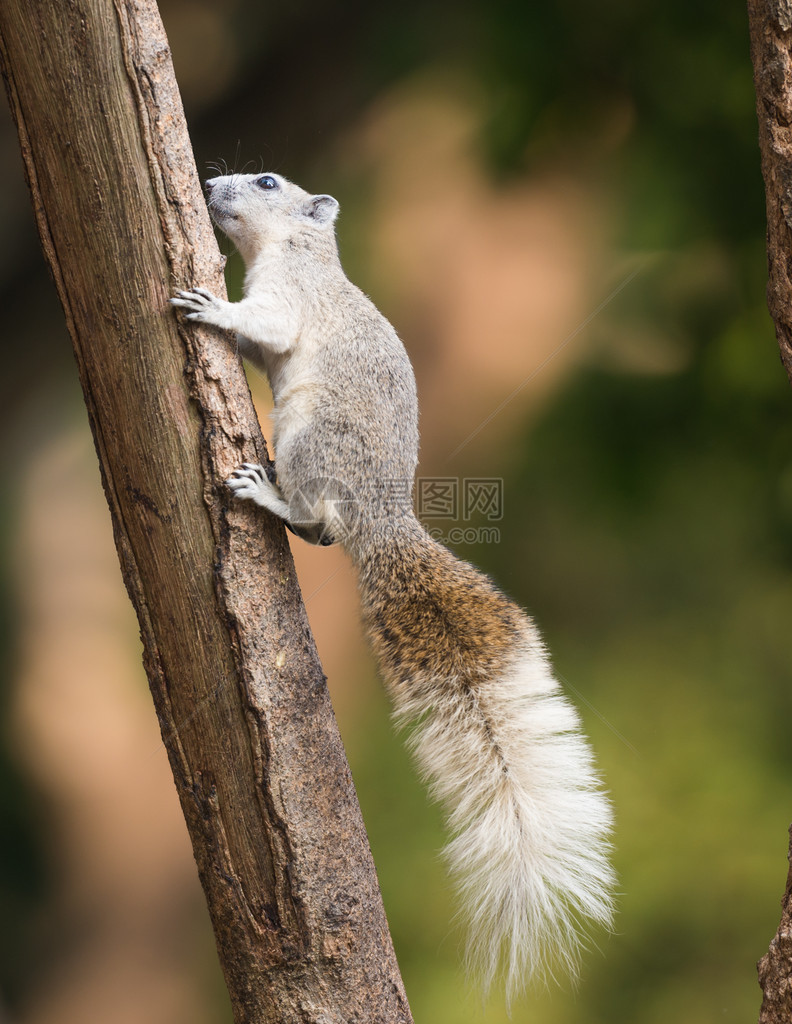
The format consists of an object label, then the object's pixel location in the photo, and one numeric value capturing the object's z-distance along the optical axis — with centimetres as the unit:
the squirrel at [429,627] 569
